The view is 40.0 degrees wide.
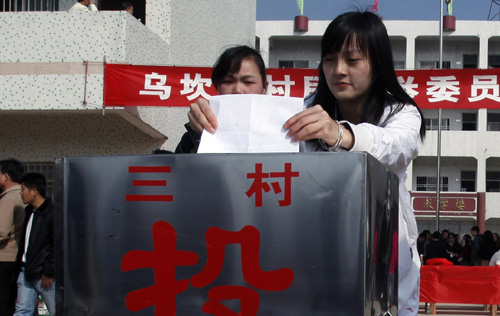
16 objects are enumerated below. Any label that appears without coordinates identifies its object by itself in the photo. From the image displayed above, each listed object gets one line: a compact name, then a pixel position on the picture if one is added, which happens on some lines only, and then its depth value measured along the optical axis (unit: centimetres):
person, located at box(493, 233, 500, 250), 1655
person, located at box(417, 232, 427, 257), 1519
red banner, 820
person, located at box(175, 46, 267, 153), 221
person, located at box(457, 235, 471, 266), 1538
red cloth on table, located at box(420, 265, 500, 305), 1023
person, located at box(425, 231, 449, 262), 1360
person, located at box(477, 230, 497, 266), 1396
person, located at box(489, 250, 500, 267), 1088
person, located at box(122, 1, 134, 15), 1027
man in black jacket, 571
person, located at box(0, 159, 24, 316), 602
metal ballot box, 119
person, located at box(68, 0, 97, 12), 976
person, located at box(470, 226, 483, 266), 1495
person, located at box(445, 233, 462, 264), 1416
